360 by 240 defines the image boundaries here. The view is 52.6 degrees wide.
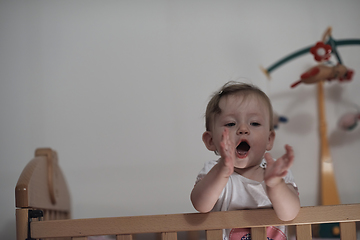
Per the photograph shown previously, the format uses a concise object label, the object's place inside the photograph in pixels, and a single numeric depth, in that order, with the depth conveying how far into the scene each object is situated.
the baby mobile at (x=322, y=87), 1.38
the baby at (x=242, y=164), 0.72
